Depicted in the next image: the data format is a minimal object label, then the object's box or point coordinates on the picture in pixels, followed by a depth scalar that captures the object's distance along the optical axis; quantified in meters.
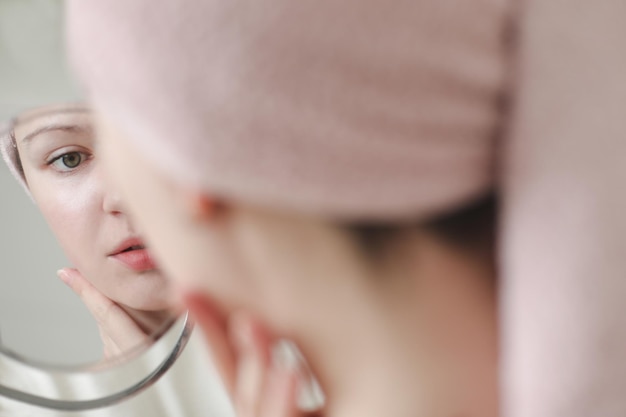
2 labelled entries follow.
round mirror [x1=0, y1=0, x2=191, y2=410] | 1.03
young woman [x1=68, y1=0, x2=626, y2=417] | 0.74
